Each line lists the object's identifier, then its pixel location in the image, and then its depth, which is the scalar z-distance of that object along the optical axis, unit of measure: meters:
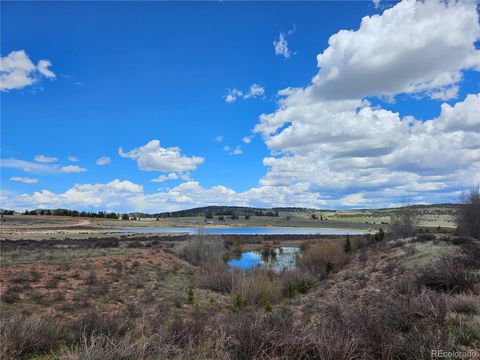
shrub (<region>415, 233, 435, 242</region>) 32.03
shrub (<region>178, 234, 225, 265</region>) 48.78
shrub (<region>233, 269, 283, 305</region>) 24.02
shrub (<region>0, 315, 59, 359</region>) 6.42
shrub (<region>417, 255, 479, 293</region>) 11.93
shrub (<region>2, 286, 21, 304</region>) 19.50
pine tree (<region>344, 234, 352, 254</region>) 41.16
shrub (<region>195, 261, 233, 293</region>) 31.39
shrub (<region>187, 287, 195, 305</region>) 23.16
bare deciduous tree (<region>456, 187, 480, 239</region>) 36.24
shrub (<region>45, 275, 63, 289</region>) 23.84
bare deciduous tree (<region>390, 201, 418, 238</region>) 50.03
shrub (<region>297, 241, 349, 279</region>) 35.31
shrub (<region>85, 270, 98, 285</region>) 26.63
